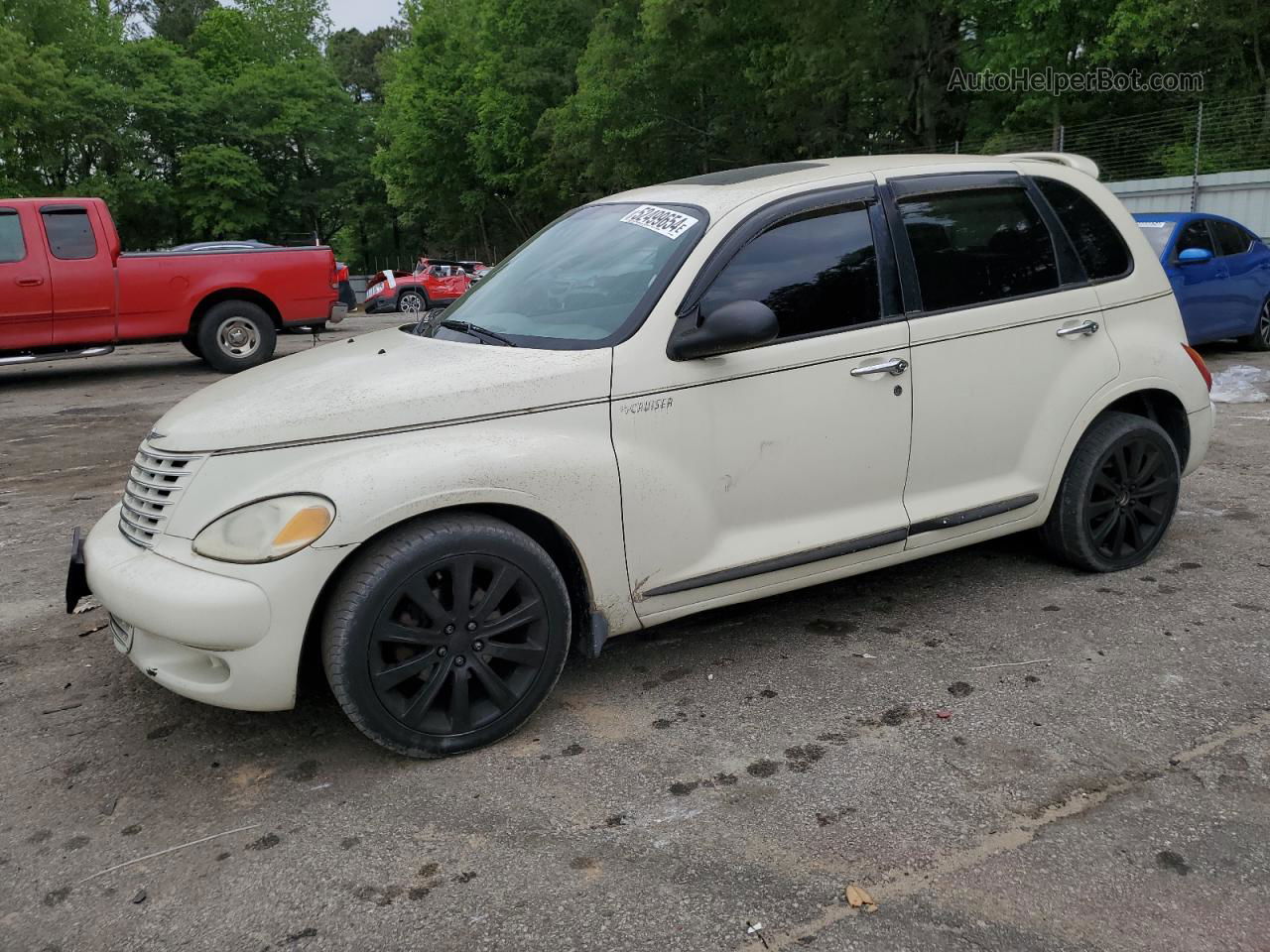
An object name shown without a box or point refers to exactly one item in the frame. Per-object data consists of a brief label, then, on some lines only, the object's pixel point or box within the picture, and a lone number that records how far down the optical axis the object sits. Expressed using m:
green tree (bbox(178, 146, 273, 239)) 38.50
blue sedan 9.73
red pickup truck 11.11
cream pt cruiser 3.03
